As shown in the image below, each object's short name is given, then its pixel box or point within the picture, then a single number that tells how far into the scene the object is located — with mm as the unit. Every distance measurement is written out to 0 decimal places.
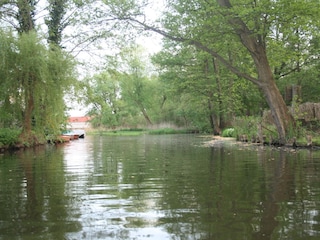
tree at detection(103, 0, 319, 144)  15578
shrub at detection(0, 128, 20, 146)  20734
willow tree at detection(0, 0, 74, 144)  20453
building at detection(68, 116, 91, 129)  103438
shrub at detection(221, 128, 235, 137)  31103
